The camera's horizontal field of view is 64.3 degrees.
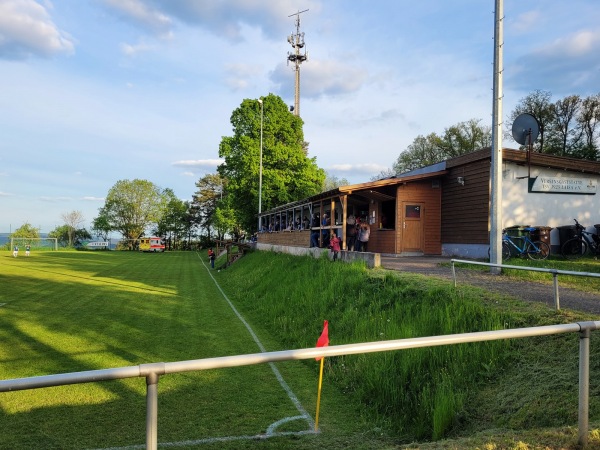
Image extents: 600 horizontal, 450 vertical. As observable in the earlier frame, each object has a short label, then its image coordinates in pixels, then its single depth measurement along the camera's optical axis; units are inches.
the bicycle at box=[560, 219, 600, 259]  655.8
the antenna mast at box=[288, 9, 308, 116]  2174.6
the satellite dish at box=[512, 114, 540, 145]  543.8
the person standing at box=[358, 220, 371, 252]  738.8
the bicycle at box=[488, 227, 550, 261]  610.9
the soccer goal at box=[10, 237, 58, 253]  2646.2
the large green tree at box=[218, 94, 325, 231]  1633.9
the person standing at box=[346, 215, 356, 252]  745.6
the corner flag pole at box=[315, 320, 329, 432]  204.8
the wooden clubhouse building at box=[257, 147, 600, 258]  673.6
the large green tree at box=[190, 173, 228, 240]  3444.9
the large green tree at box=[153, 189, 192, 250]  3454.7
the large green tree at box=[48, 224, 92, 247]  3339.8
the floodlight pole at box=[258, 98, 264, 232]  1472.7
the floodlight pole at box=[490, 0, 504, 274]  454.0
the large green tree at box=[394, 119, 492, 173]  1971.0
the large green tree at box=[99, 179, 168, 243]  3289.9
